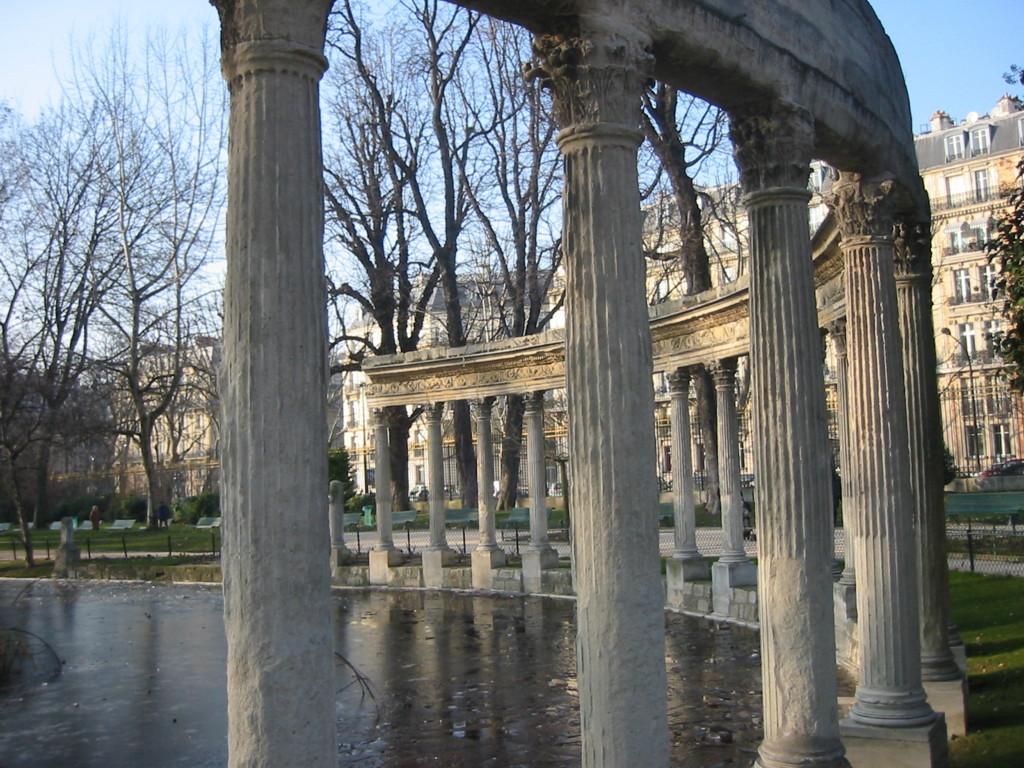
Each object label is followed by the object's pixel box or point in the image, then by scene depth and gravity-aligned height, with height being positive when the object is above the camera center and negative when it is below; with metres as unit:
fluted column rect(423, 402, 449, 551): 23.61 +0.22
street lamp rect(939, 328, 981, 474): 41.06 +2.07
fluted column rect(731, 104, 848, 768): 7.71 +0.15
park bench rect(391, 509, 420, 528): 32.38 -0.82
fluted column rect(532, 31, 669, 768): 6.38 +0.46
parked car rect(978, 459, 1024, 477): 42.66 -0.29
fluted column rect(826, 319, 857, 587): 12.80 +0.69
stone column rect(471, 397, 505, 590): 22.78 -0.53
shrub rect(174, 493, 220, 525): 48.31 -0.44
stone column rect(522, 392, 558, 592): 22.16 -0.58
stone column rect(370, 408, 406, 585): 24.25 -0.51
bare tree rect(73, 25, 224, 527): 37.94 +8.48
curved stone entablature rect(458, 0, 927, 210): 6.99 +3.18
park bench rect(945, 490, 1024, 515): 19.75 -0.79
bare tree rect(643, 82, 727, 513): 25.59 +7.13
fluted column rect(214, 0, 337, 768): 5.29 +0.44
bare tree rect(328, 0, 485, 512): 32.03 +9.35
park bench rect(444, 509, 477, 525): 31.14 -0.85
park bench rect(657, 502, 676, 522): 27.10 -0.84
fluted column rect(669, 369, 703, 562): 18.58 +0.12
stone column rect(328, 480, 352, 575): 26.54 -0.91
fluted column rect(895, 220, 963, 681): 10.02 -0.28
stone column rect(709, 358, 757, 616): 17.56 -0.50
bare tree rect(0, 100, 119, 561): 34.69 +7.46
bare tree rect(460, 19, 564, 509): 31.50 +9.21
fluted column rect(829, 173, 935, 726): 8.93 -0.05
